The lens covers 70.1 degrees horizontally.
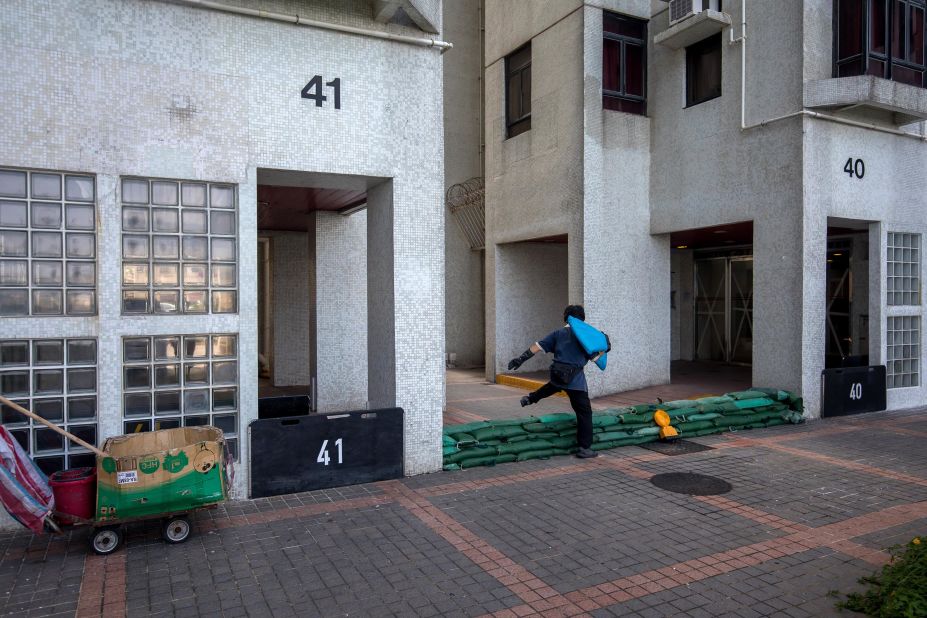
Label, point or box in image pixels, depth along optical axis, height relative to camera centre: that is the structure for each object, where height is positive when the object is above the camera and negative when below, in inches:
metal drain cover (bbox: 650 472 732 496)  267.3 -77.0
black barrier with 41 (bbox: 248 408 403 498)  256.5 -60.3
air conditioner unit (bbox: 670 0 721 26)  444.1 +199.1
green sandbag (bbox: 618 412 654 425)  340.8 -62.0
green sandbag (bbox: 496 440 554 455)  305.3 -68.9
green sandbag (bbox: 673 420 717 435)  354.9 -69.0
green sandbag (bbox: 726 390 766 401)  388.5 -57.0
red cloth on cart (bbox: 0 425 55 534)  185.2 -53.4
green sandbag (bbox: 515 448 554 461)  309.4 -73.1
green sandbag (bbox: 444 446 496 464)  294.4 -69.1
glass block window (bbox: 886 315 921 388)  447.8 -36.1
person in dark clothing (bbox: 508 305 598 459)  313.0 -34.2
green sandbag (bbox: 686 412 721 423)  359.6 -64.9
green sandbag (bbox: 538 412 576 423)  321.4 -57.7
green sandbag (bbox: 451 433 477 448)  299.0 -63.4
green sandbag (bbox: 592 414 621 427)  333.1 -61.3
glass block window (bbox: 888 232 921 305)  449.4 +20.1
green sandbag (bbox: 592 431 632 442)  329.7 -68.8
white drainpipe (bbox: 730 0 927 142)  428.5 +147.0
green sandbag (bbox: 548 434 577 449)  319.4 -69.1
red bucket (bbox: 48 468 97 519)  197.8 -58.0
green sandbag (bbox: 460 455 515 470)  297.1 -73.3
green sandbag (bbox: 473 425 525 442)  304.8 -61.7
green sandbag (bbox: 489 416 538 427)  313.3 -58.2
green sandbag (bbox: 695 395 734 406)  370.0 -57.5
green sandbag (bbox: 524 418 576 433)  317.4 -61.3
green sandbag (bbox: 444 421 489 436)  302.5 -59.2
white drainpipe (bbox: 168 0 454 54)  247.7 +111.0
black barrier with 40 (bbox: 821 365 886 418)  410.9 -58.8
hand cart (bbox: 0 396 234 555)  199.8 -57.7
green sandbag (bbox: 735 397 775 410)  381.1 -60.6
